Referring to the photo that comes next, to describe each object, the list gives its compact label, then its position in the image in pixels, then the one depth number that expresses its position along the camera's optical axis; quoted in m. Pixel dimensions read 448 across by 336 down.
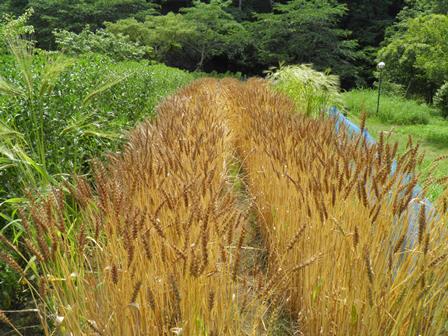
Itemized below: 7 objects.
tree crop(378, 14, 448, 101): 11.23
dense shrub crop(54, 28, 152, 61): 12.36
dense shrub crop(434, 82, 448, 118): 13.73
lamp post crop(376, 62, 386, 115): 12.45
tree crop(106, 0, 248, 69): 19.95
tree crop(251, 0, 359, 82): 23.22
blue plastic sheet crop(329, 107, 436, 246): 1.66
